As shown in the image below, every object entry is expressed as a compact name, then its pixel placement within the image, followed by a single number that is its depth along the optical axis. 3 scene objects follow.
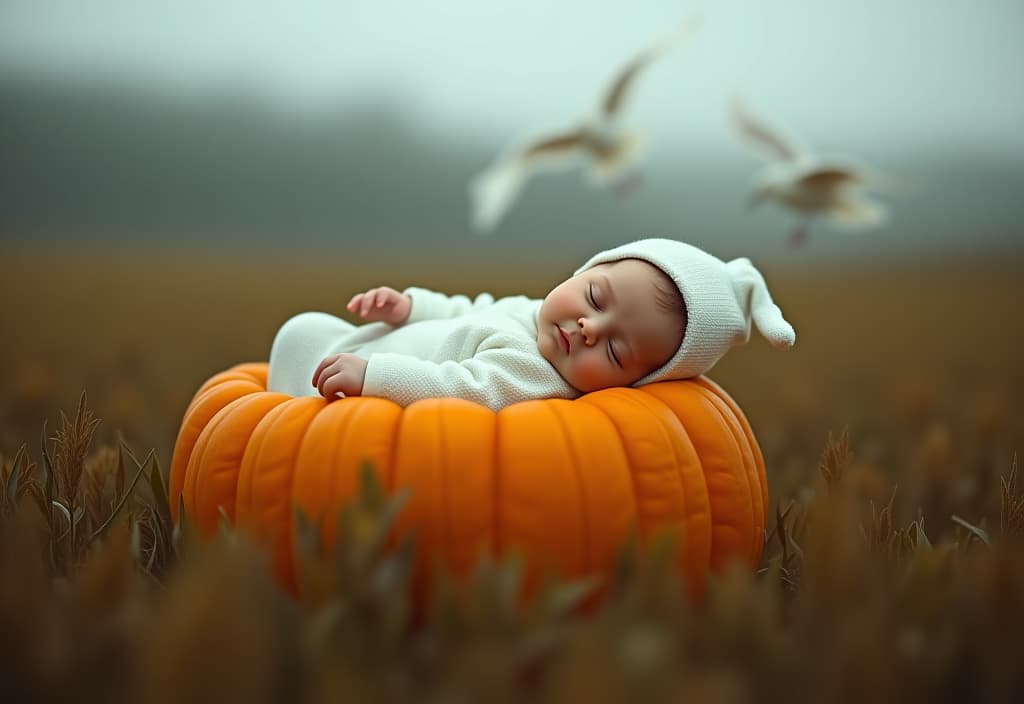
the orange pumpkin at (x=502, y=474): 1.46
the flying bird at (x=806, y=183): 3.71
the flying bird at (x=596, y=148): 3.51
